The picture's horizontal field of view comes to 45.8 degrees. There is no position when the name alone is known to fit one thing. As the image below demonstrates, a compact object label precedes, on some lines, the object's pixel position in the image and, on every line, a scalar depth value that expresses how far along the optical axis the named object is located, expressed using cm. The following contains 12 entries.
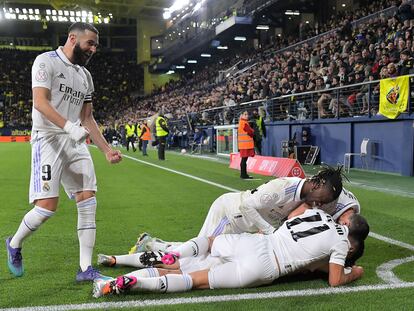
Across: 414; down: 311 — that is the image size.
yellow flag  1340
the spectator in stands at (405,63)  1477
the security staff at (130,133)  3153
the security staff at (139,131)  3108
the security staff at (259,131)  1968
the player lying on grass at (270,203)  427
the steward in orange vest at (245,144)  1334
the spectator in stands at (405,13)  1883
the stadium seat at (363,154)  1495
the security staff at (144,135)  2527
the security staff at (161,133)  2078
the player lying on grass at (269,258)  397
